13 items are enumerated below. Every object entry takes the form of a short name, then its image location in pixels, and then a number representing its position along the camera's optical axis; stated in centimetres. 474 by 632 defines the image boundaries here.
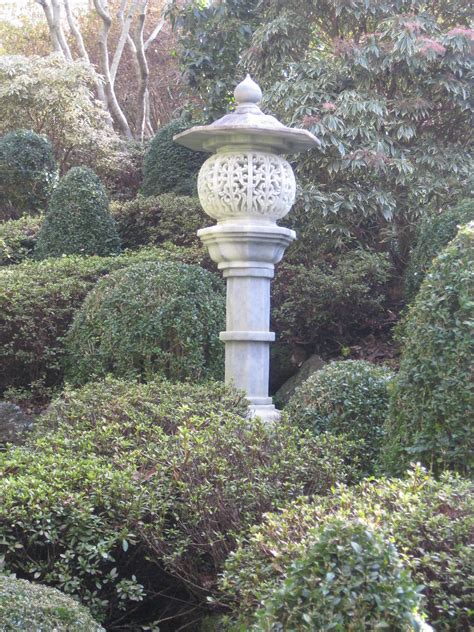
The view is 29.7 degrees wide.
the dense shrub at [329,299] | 777
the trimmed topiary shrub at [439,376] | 351
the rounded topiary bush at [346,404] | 472
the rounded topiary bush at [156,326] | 613
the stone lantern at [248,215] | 559
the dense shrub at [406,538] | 248
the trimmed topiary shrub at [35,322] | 738
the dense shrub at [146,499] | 340
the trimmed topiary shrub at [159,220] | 981
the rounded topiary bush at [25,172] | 1228
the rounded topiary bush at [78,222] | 988
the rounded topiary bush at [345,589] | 199
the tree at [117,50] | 1730
